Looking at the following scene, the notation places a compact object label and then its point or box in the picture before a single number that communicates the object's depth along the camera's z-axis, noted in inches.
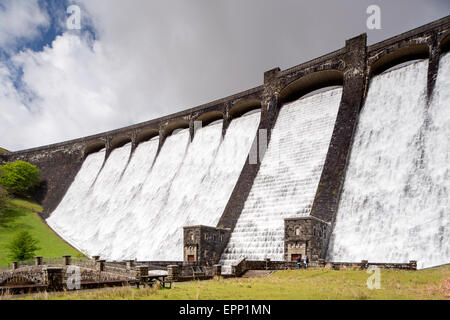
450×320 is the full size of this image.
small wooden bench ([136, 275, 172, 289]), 564.1
